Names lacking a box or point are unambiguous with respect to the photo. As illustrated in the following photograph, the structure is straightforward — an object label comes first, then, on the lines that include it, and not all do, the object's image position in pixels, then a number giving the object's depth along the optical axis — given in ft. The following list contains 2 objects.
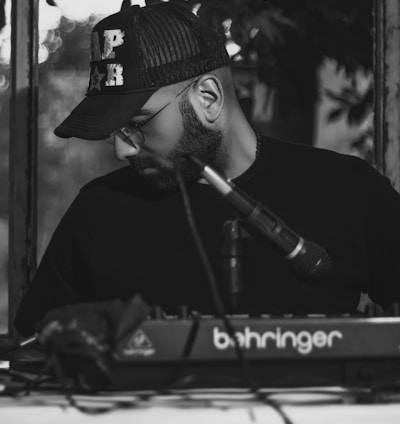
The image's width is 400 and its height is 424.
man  9.89
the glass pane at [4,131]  11.63
